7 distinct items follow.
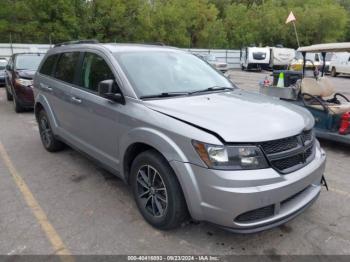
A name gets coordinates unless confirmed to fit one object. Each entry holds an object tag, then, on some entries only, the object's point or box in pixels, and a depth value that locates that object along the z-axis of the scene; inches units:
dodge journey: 112.7
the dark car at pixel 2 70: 617.0
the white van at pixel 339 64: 913.0
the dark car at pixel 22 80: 364.5
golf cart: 238.7
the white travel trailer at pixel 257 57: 1155.9
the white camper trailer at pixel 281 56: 1136.8
